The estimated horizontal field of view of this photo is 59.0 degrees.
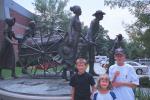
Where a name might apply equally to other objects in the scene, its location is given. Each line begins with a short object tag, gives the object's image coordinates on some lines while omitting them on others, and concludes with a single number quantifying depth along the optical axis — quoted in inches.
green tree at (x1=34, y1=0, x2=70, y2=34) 815.5
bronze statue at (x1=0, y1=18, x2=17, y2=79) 149.0
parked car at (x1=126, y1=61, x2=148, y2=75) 506.2
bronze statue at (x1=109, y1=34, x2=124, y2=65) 149.8
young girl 77.3
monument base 111.5
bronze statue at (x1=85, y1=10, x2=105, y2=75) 140.6
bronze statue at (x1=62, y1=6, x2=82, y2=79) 129.6
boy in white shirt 80.2
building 453.1
